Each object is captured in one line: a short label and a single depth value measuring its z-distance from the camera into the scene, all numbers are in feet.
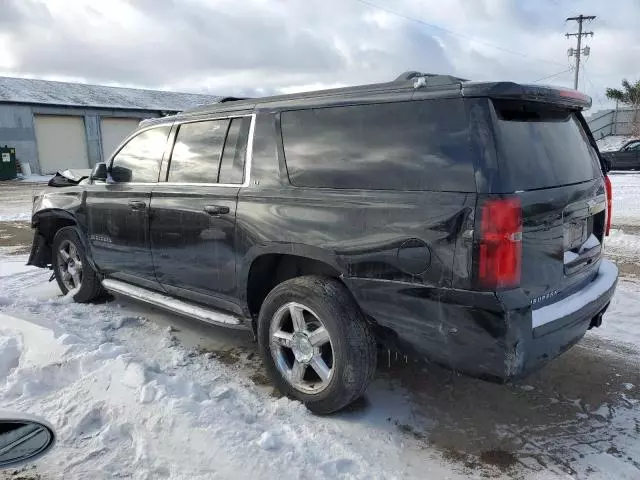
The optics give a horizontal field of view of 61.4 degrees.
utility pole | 141.79
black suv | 8.61
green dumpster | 82.94
